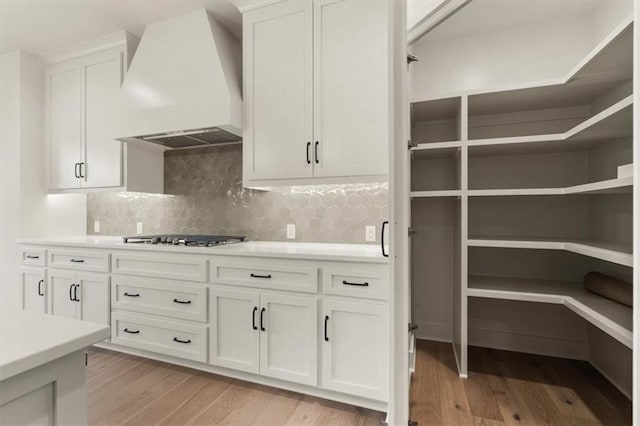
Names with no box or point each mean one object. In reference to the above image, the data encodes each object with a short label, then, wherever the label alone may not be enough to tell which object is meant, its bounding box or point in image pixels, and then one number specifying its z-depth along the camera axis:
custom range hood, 2.26
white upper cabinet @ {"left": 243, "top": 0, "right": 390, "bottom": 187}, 1.98
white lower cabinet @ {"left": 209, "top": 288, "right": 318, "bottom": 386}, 1.89
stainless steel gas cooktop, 2.33
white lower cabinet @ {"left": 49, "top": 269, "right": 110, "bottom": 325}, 2.48
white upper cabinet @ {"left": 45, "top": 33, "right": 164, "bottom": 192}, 2.74
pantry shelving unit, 1.78
